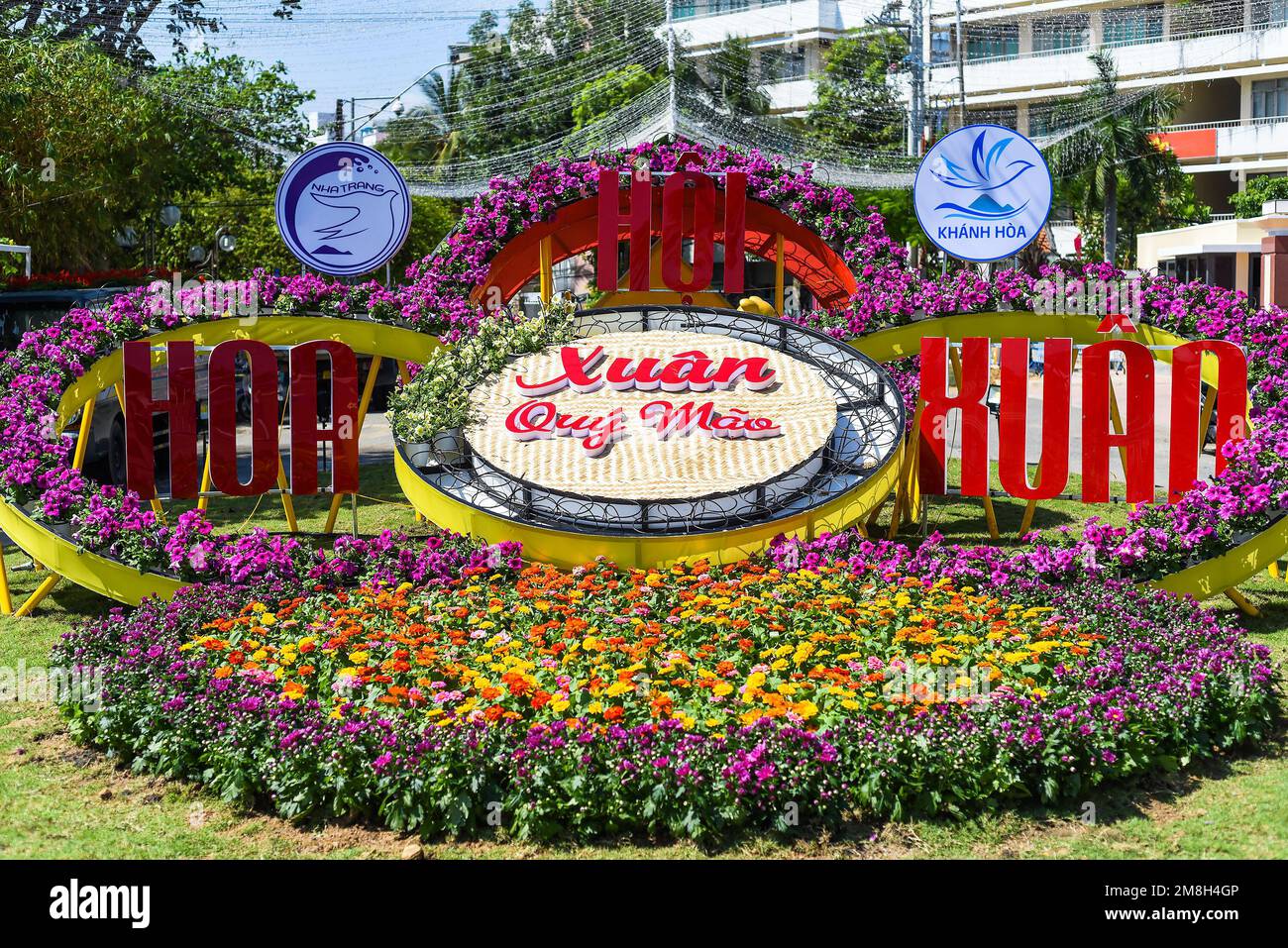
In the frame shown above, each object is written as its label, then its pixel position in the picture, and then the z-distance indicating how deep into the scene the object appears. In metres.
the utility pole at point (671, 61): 35.06
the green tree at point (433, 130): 56.91
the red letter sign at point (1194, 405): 13.80
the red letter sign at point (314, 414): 14.24
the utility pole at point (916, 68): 40.28
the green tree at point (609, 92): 51.75
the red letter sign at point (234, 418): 14.02
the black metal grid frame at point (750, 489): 13.12
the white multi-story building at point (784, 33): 66.31
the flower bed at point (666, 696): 8.29
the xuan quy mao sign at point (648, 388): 14.05
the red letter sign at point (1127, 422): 13.85
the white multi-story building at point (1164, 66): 59.06
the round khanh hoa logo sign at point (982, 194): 18.67
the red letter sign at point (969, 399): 14.30
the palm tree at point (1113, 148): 48.19
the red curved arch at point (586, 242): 18.39
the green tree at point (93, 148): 27.67
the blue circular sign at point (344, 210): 17.61
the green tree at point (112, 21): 31.97
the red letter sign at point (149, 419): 13.95
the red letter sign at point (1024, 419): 14.02
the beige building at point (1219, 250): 44.06
